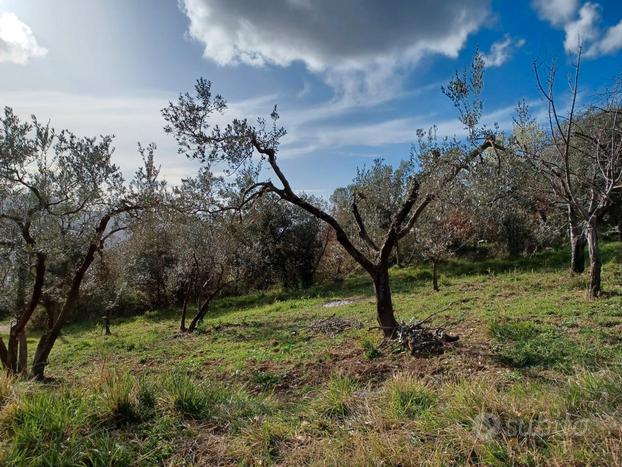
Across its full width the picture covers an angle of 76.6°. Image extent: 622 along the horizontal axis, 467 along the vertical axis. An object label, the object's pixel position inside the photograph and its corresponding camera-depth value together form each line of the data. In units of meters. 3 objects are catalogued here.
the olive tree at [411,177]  7.38
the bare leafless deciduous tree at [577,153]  7.98
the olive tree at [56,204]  7.82
